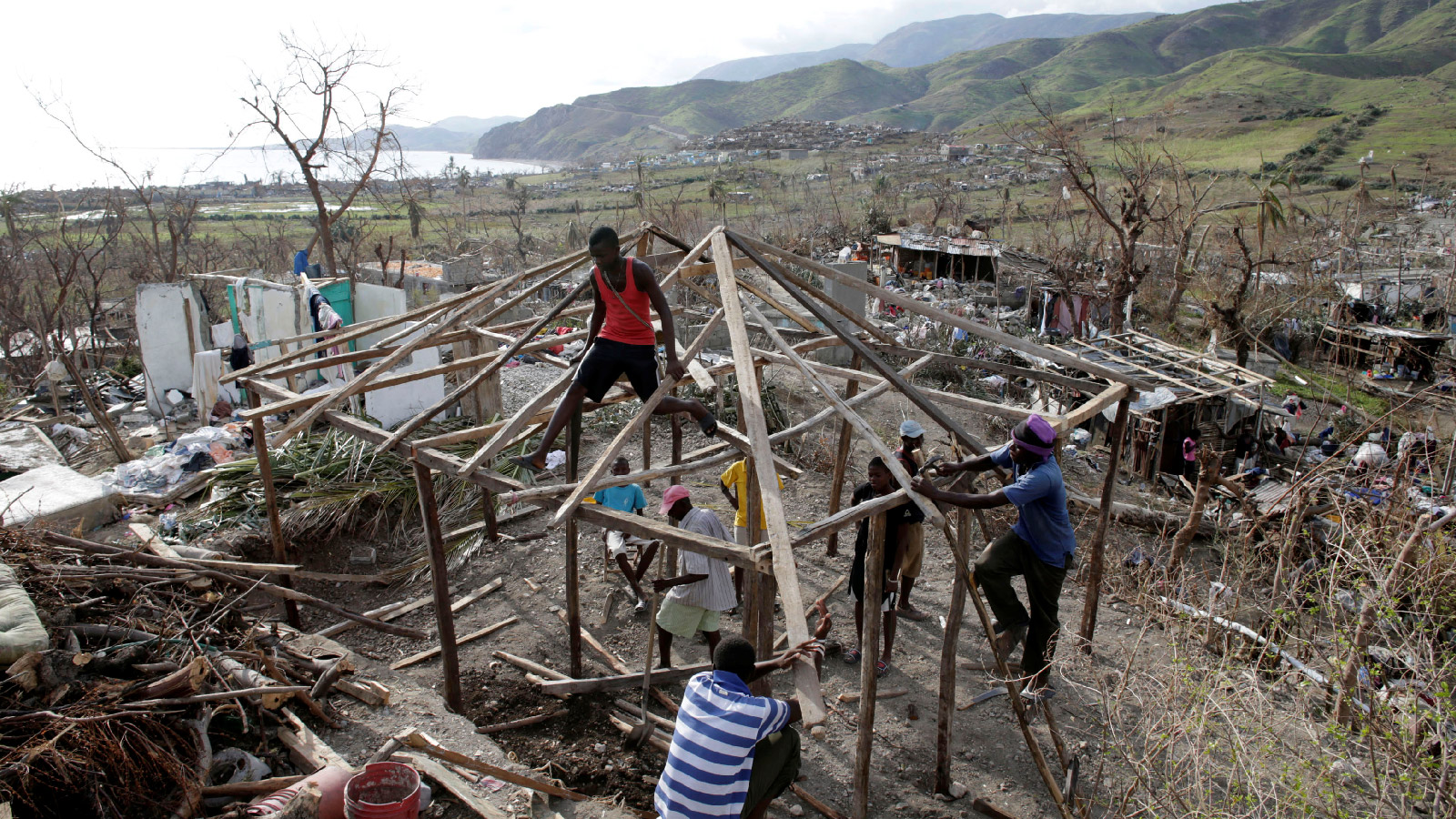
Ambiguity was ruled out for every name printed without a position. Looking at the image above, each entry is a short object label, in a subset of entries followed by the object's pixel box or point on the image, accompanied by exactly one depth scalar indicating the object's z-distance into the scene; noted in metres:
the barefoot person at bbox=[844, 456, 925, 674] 5.26
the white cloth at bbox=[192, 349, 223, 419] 11.09
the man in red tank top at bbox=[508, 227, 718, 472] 4.64
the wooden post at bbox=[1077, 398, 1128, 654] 4.97
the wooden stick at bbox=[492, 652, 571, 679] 5.68
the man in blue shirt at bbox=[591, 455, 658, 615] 6.01
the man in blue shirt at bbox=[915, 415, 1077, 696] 4.13
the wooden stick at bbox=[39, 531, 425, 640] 4.82
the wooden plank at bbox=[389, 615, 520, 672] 5.86
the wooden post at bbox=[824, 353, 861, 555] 7.25
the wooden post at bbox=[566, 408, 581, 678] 5.51
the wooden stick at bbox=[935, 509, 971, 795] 4.35
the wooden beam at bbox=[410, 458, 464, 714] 4.95
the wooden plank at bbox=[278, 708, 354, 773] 3.91
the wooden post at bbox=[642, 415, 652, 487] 7.46
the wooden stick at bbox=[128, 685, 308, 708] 3.62
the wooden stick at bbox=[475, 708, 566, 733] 4.97
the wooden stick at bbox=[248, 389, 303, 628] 5.87
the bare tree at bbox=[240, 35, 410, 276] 13.26
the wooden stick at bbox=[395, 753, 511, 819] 3.83
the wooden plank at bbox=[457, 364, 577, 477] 4.33
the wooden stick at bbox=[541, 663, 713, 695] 5.38
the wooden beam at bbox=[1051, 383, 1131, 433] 4.56
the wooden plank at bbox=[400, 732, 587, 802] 4.04
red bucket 3.40
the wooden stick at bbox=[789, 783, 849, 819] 4.46
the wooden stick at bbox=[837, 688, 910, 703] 5.44
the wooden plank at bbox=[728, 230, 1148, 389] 5.08
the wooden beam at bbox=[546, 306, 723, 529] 3.88
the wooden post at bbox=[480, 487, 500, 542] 7.51
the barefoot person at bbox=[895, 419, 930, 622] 5.53
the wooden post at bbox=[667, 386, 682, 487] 7.53
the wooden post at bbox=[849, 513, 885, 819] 3.96
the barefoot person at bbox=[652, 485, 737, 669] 4.96
